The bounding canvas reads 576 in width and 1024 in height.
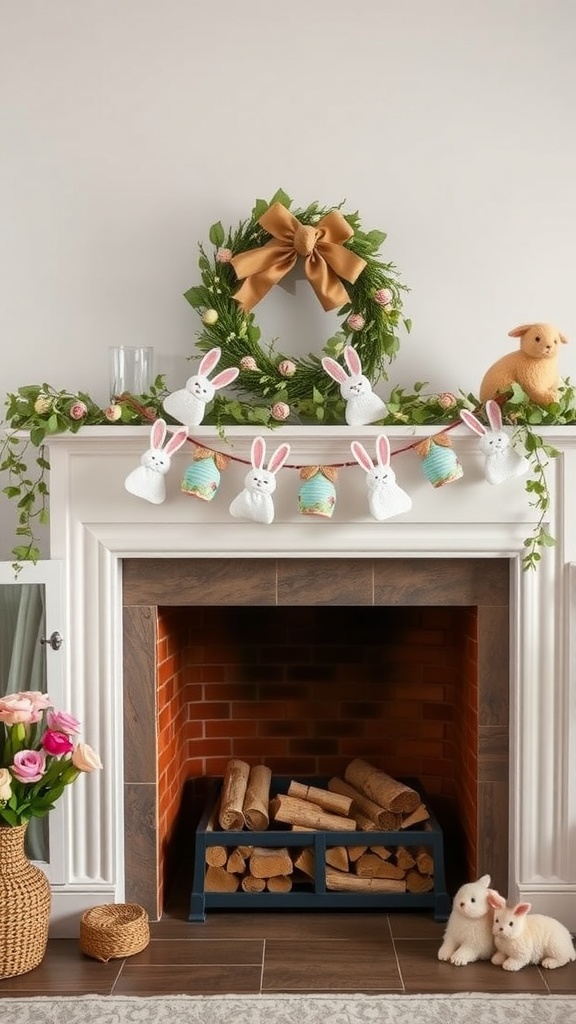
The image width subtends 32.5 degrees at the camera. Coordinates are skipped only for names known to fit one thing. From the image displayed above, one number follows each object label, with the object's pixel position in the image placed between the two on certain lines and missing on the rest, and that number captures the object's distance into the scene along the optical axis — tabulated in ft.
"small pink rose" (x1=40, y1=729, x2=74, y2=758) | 7.93
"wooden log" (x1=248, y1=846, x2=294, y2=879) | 9.20
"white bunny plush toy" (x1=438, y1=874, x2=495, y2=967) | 8.03
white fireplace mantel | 8.75
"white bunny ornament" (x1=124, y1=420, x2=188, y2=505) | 8.38
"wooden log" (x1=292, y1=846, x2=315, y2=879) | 9.28
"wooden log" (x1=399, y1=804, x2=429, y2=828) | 9.42
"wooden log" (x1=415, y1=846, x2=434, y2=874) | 9.23
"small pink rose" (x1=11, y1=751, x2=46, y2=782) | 7.82
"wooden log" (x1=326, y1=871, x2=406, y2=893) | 9.19
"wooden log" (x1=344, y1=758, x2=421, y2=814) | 9.47
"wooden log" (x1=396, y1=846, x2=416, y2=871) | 9.28
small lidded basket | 8.13
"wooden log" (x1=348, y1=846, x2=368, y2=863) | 9.36
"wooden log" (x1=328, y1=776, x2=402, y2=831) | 9.44
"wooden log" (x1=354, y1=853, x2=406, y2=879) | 9.27
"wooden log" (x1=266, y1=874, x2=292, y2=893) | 9.21
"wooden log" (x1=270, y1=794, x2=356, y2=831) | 9.37
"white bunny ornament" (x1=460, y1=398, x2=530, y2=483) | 8.41
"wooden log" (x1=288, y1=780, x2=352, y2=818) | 9.62
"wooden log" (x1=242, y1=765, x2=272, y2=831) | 9.36
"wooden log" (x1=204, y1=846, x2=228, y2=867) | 9.20
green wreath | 9.00
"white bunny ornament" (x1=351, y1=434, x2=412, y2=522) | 8.38
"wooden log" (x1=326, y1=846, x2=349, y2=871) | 9.31
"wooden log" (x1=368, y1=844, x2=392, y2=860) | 9.34
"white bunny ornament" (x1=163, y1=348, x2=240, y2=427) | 8.44
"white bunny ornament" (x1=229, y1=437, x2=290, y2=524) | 8.34
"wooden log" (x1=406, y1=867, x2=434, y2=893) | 9.23
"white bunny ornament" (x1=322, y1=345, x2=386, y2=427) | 8.59
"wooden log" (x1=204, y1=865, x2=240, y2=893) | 9.20
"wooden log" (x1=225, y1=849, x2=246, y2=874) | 9.21
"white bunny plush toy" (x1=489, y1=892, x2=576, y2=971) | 7.91
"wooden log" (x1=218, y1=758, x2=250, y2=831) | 9.34
